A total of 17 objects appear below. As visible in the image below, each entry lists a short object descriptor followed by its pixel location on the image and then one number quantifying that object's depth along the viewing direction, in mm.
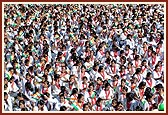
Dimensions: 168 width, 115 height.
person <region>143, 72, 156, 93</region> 11195
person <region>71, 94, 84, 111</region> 10248
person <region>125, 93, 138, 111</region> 10183
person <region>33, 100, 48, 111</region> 10156
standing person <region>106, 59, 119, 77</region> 12094
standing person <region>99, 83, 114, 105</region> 10730
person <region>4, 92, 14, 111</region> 10203
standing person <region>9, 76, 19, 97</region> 10871
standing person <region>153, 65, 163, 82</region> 11428
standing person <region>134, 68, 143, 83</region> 11555
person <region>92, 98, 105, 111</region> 10227
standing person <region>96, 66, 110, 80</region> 11784
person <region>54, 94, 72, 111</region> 10195
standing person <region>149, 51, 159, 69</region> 12577
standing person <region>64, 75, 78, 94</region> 11086
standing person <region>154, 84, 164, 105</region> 10242
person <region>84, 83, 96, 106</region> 10617
